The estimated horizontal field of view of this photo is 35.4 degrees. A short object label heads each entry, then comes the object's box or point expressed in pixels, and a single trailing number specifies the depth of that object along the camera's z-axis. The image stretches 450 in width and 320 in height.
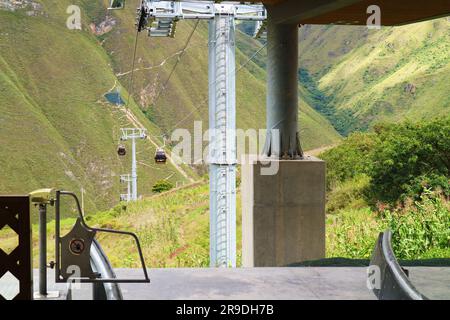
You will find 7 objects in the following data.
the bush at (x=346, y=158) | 32.00
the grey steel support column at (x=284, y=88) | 11.03
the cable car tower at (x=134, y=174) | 56.53
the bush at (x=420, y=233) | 10.71
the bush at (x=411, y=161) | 23.27
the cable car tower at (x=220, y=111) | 19.94
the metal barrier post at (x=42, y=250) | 5.41
